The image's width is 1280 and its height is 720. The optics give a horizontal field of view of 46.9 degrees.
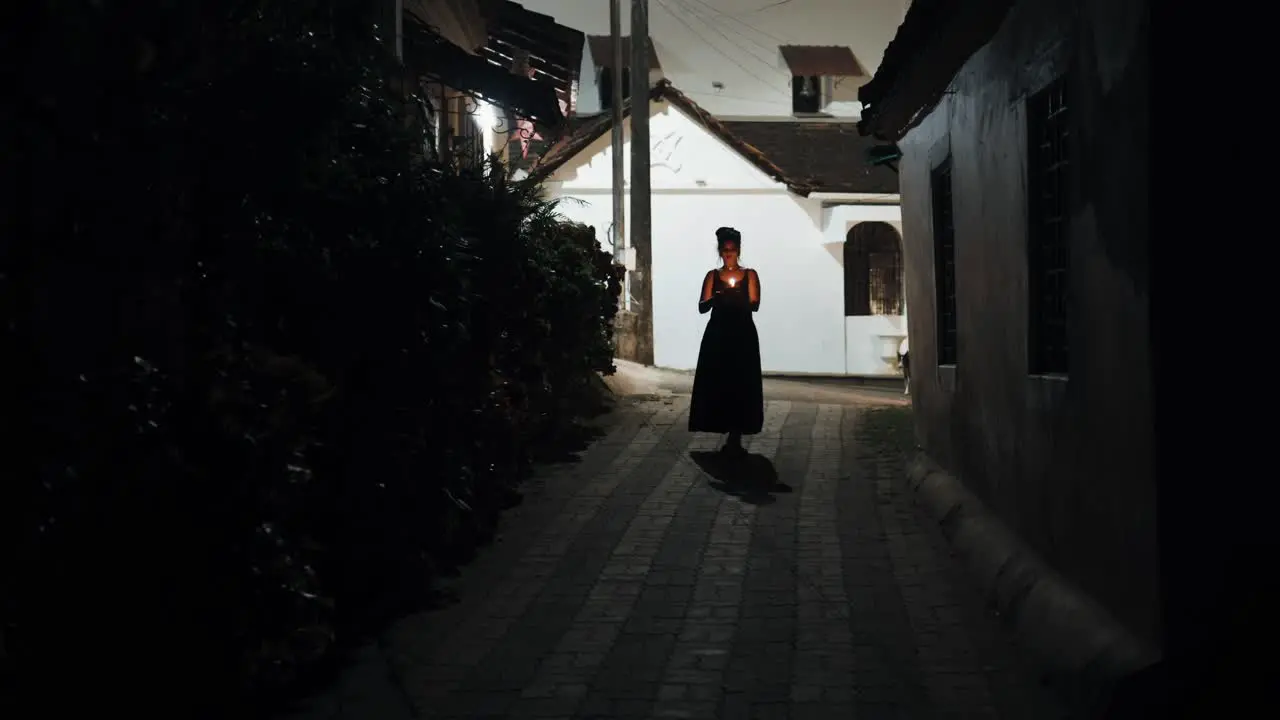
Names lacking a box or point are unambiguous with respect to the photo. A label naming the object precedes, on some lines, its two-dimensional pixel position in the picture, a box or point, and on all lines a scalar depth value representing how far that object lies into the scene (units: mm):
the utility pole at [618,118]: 25016
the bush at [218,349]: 4465
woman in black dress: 12453
